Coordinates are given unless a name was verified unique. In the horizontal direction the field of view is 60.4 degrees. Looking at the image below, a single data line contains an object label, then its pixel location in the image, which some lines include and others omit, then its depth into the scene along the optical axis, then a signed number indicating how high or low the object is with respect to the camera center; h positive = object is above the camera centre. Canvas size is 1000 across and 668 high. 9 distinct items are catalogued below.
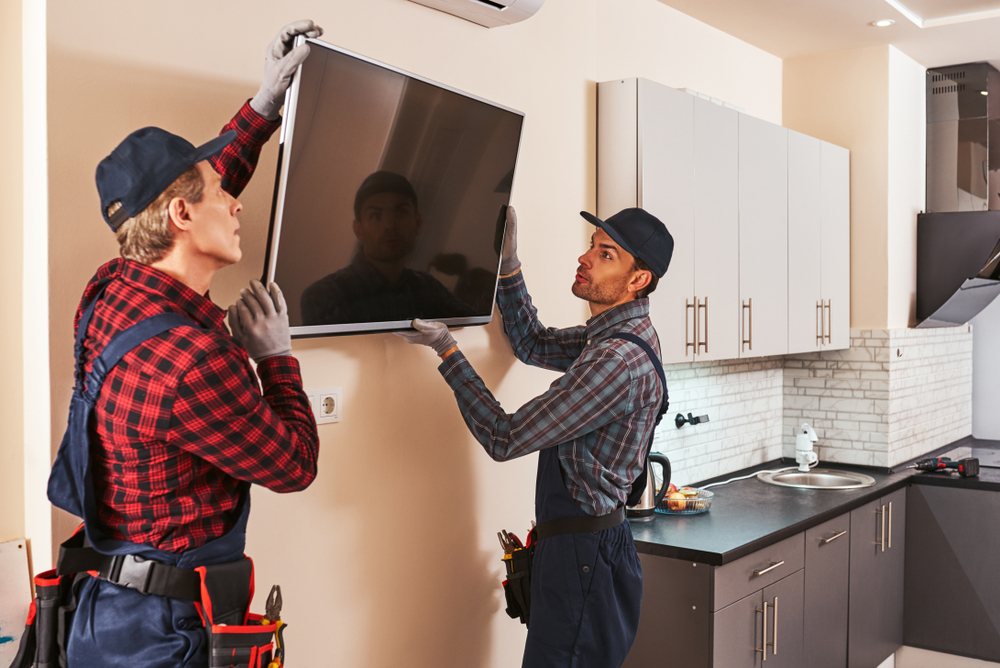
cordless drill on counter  4.04 -0.66
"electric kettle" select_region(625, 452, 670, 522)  3.06 -0.62
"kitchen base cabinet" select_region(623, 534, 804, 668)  2.65 -0.90
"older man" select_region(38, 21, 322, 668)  1.28 -0.16
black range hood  4.37 +0.34
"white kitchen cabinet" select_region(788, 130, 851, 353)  3.76 +0.39
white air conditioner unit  2.22 +0.84
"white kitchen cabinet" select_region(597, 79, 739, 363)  2.80 +0.48
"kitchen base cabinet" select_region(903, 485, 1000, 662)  3.96 -1.13
